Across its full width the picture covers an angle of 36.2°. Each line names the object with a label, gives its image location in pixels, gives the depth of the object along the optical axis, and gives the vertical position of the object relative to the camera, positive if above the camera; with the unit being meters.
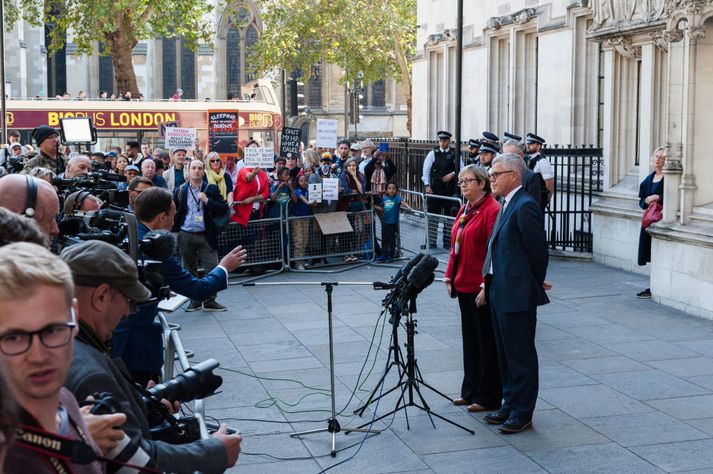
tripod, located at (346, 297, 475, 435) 7.97 -1.72
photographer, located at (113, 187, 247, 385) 5.78 -0.77
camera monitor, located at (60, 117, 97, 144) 19.25 +0.40
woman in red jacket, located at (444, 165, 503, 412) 8.45 -1.10
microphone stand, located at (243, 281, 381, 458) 7.46 -1.92
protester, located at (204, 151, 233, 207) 14.95 -0.26
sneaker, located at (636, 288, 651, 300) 13.38 -1.74
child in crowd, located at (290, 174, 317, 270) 16.78 -1.02
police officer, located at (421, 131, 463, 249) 19.98 -0.30
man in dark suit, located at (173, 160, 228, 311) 13.41 -0.84
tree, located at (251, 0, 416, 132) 43.88 +4.86
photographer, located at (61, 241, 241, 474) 3.33 -0.68
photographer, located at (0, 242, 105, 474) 2.54 -0.43
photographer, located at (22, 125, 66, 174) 11.62 +0.06
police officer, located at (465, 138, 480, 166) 19.30 +0.07
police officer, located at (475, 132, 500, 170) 15.65 +0.01
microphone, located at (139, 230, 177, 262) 5.48 -0.46
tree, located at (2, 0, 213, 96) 35.22 +4.38
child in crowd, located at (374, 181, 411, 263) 17.42 -1.08
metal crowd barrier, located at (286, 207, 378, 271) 16.80 -1.40
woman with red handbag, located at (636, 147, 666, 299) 13.47 -0.51
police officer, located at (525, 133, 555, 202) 15.81 -0.14
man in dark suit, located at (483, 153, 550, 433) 7.80 -0.96
